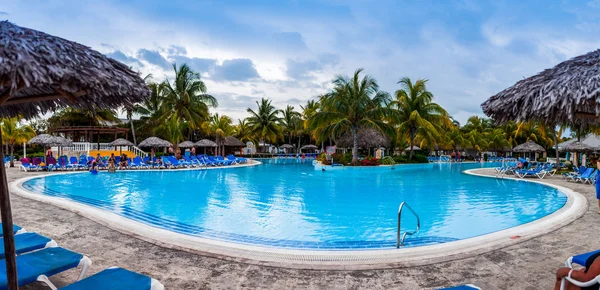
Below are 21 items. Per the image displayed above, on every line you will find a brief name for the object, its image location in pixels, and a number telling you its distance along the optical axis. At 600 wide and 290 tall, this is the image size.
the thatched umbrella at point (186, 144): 31.11
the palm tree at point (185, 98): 30.72
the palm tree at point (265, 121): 40.12
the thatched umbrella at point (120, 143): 24.03
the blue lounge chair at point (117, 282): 2.73
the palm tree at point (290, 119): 44.28
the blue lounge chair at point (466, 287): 2.76
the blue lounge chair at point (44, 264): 2.89
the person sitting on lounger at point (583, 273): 2.58
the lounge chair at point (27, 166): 18.47
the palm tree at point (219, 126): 34.53
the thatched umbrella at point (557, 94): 3.22
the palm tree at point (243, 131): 41.41
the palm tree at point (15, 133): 25.09
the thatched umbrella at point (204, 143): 30.91
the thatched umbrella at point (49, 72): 2.07
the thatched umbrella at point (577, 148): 22.41
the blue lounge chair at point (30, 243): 3.60
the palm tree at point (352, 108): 23.81
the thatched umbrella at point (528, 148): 24.33
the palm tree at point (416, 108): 28.20
